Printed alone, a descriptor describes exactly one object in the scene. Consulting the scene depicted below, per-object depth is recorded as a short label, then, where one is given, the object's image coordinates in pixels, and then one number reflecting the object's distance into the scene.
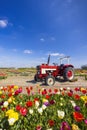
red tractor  5.27
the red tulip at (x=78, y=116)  0.92
